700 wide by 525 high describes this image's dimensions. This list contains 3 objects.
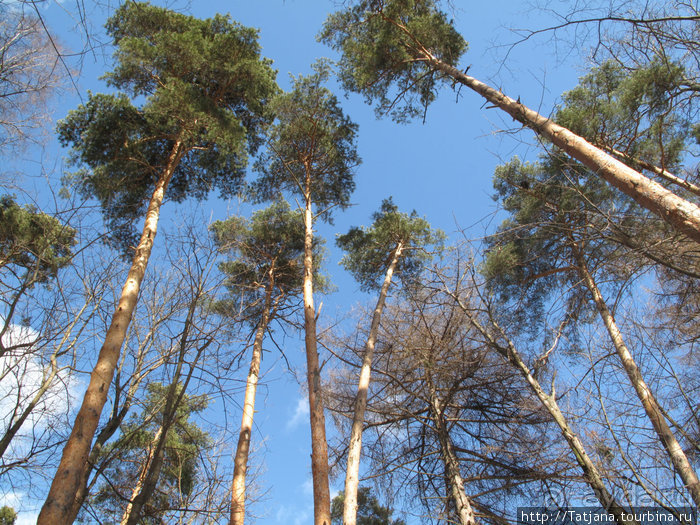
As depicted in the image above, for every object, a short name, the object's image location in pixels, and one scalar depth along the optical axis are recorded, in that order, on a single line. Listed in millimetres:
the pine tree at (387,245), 10148
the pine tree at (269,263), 10227
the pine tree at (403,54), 5566
